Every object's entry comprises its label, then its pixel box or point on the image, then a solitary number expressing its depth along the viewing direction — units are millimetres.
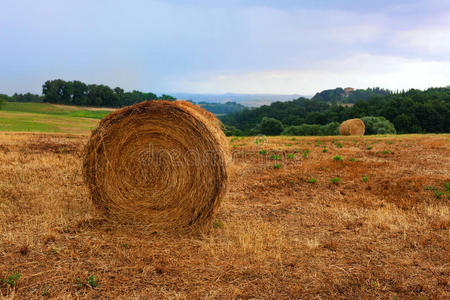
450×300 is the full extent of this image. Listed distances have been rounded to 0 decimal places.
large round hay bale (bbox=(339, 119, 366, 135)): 28870
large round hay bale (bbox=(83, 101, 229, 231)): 6023
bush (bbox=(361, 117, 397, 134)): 37125
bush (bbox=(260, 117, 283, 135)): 60625
